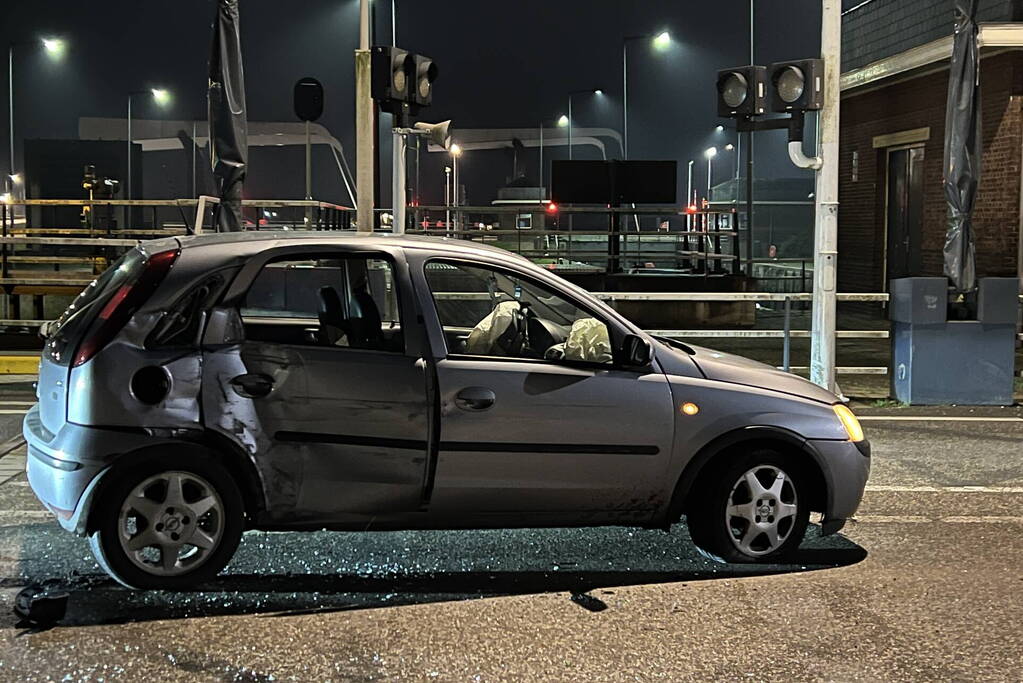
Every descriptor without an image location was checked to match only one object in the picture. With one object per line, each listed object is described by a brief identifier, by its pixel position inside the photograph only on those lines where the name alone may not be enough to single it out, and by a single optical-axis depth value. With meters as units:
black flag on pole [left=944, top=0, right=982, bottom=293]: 12.85
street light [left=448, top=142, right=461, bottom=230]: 46.81
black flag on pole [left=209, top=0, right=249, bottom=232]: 12.85
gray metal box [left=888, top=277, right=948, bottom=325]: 11.87
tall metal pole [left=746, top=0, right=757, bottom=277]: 23.98
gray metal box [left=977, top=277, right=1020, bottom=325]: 11.91
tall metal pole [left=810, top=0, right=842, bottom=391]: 11.73
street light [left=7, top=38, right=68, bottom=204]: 39.16
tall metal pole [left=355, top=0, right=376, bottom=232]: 14.05
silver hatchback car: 5.53
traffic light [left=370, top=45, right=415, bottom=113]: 12.64
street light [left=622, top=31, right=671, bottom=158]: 35.00
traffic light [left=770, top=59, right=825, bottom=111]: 11.56
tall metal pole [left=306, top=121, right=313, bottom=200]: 21.72
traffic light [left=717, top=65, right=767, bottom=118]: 11.76
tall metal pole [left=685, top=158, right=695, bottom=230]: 55.30
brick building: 19.36
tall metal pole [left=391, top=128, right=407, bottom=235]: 13.33
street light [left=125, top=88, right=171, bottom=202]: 47.16
